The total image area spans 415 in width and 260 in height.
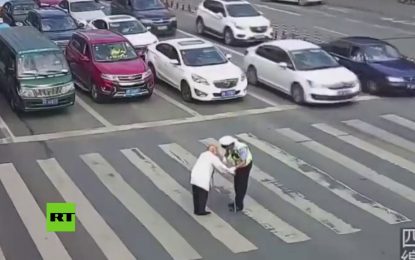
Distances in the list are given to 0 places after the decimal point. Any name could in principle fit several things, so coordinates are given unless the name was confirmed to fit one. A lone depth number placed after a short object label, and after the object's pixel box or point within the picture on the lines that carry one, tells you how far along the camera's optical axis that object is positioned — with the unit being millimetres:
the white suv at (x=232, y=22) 29344
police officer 12391
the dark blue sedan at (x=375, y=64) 21469
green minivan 19266
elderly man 12414
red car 20656
